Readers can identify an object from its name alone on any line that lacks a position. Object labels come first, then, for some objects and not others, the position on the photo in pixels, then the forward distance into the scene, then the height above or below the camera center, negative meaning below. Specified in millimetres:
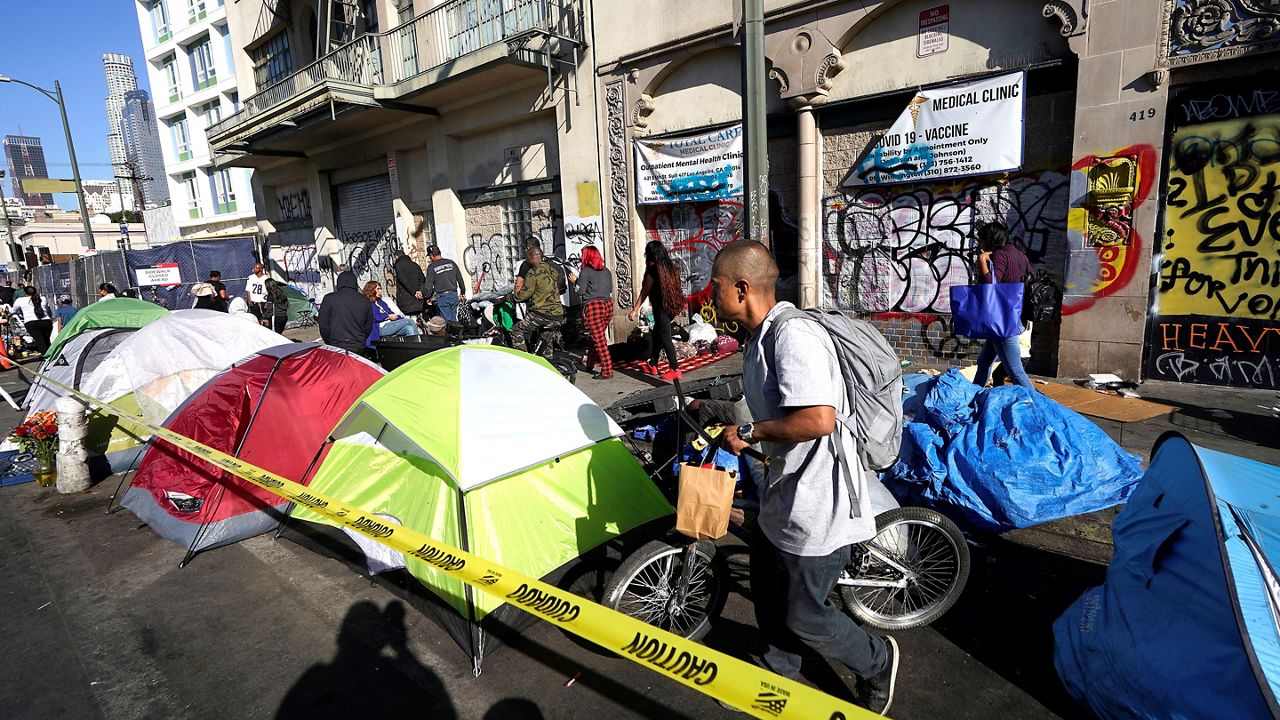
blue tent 1926 -1309
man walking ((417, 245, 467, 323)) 11500 -546
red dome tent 4629 -1308
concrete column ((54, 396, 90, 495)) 5738 -1506
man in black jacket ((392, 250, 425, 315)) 11336 -511
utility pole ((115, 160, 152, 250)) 38062 +5532
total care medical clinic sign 9695 +1141
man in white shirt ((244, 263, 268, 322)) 14336 -563
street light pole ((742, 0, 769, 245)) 5344 +940
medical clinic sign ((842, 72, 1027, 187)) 7258 +1070
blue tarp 3877 -1512
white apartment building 27703 +7465
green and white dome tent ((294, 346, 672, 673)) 3355 -1238
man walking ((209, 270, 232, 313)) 12445 -520
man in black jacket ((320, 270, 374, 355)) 7438 -683
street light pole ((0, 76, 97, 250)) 18828 +3556
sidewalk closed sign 17688 -119
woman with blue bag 5824 -460
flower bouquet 5957 -1507
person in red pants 8531 -713
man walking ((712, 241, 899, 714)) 2207 -827
